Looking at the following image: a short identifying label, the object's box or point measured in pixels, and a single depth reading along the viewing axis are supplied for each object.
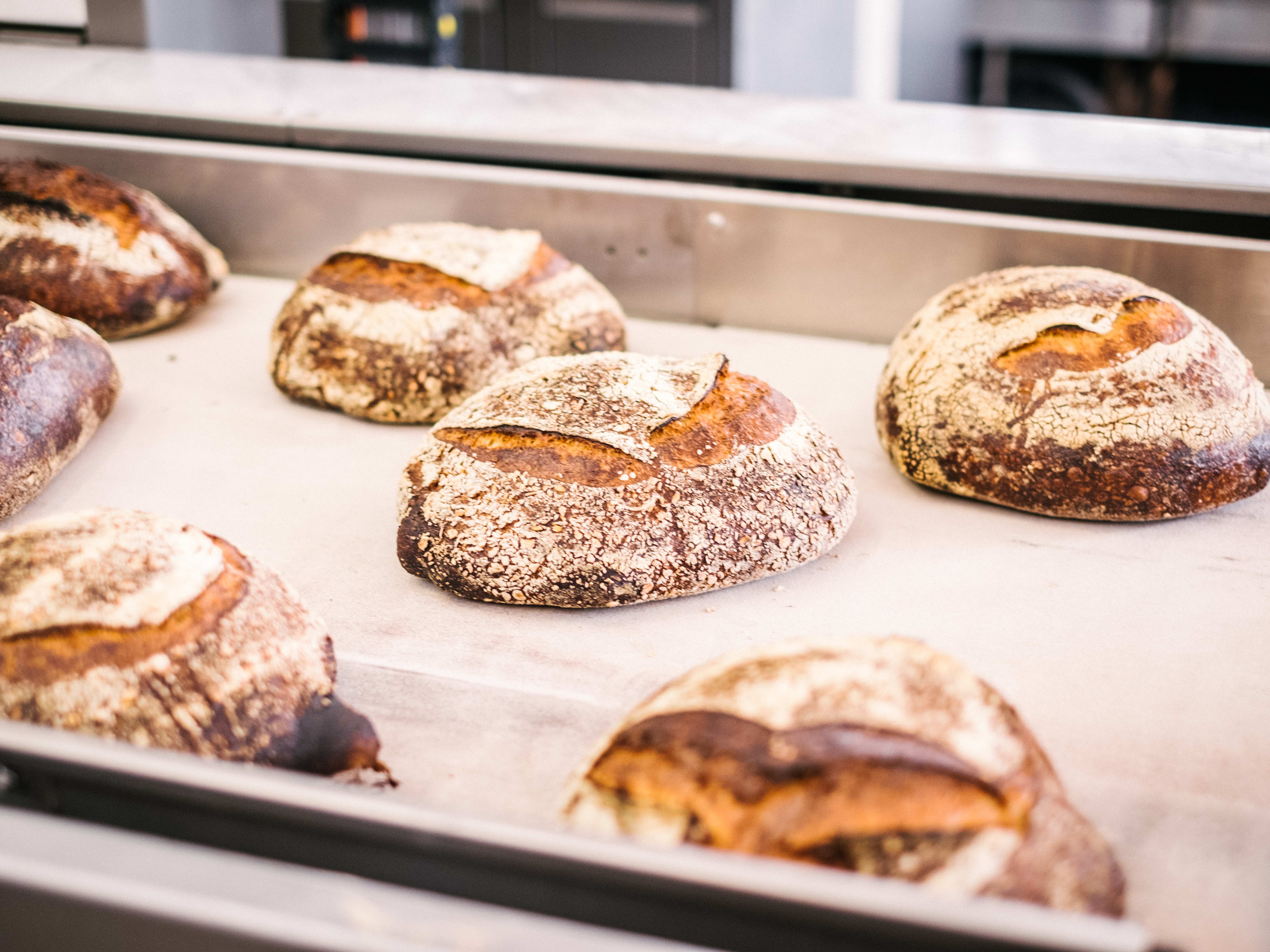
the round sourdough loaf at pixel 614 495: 1.14
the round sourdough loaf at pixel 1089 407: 1.29
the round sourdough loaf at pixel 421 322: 1.55
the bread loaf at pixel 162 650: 0.80
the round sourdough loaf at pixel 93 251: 1.71
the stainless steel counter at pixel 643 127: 1.70
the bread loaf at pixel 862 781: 0.65
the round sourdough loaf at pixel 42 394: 1.31
